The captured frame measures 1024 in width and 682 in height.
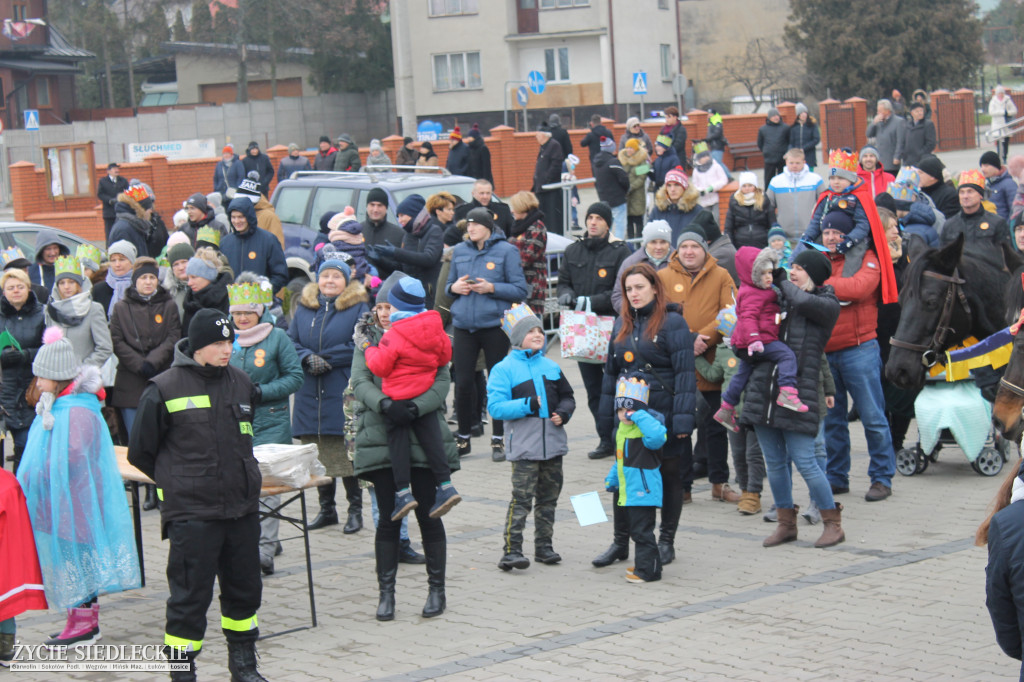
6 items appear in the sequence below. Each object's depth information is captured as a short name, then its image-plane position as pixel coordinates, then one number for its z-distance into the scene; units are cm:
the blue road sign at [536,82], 3752
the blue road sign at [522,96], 3459
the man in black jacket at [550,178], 2219
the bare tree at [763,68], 6116
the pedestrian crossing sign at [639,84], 3572
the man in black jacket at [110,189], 2502
